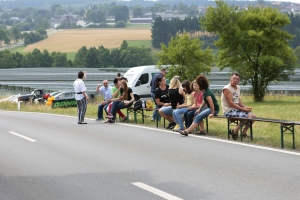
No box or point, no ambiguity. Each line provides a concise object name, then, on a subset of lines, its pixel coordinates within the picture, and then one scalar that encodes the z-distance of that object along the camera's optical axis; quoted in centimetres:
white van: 3819
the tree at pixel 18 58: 14212
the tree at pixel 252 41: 4744
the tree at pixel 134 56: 13688
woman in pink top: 1494
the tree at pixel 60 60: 14050
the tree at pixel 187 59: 5725
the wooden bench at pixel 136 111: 1811
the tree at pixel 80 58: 14254
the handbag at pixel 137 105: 1862
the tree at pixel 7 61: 13900
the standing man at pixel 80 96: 1862
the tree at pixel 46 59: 14325
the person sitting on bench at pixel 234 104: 1373
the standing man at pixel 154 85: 1838
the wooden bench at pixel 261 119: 1225
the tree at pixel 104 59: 14212
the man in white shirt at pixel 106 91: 2128
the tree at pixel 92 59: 14200
